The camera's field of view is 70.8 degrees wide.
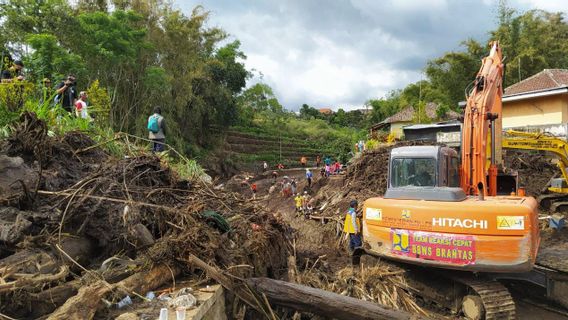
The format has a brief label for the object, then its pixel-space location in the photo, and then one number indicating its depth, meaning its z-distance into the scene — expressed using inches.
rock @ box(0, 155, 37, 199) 160.1
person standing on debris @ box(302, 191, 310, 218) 514.0
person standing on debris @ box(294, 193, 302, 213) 536.2
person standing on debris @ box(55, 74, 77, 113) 292.0
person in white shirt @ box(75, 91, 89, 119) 273.9
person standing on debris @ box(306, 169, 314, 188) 725.5
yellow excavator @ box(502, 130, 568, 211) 375.2
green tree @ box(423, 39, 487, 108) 1214.3
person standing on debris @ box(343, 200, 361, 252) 336.5
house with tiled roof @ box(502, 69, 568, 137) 694.5
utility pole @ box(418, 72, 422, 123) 1219.9
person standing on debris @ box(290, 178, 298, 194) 738.7
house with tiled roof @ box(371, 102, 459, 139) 1434.5
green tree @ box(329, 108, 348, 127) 2529.5
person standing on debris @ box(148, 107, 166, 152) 314.2
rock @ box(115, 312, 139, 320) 121.6
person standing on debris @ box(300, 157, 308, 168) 1362.6
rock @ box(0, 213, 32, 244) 134.3
